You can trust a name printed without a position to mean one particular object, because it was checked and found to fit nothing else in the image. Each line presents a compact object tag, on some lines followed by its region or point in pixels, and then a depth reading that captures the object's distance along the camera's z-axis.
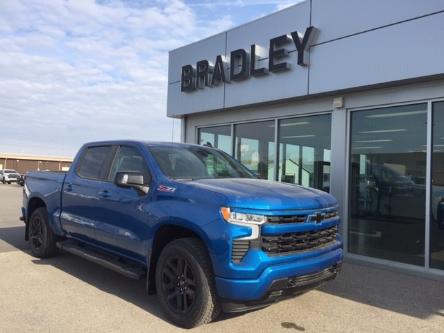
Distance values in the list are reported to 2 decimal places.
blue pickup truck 4.50
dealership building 7.54
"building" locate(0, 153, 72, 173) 69.69
